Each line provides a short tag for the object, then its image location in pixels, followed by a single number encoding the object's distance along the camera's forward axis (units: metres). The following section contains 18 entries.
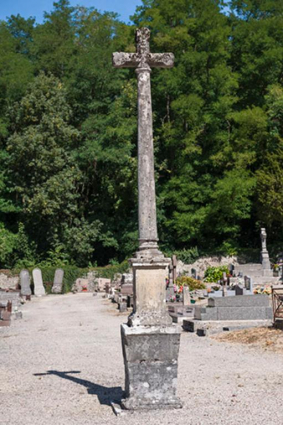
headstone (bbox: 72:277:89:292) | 33.66
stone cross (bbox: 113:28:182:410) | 7.04
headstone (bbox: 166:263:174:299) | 23.96
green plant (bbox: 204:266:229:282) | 30.21
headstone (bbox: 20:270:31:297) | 31.30
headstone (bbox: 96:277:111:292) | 33.12
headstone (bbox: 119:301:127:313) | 20.85
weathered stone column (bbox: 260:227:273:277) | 32.62
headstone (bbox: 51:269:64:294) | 33.09
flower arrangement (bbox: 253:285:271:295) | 22.50
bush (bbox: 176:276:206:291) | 25.69
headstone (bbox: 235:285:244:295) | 20.66
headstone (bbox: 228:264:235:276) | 31.53
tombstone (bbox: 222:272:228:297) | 25.77
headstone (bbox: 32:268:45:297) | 32.44
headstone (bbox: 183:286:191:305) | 20.92
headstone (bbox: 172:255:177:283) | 27.38
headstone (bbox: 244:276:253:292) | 22.55
